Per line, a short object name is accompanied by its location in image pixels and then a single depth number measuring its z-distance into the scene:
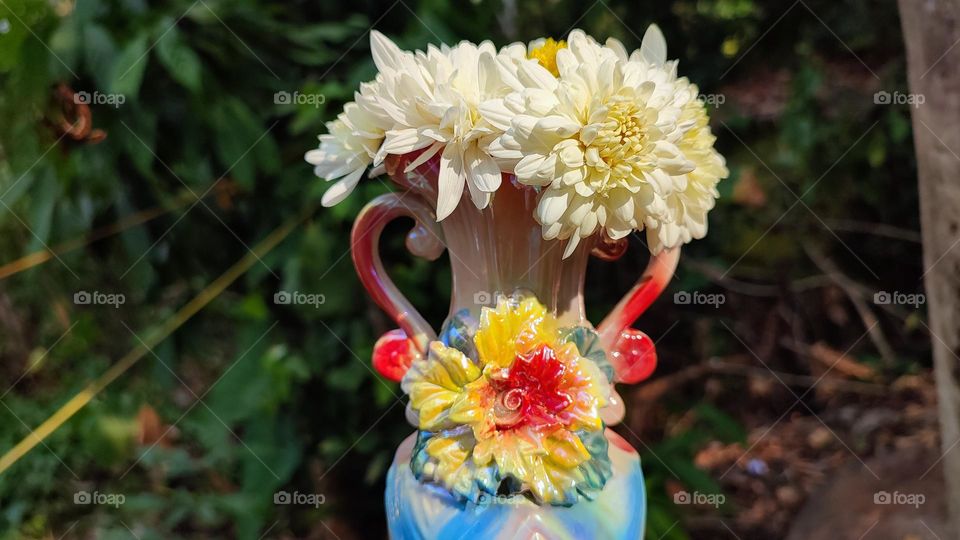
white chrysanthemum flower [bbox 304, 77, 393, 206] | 0.61
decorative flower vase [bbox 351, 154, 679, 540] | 0.59
